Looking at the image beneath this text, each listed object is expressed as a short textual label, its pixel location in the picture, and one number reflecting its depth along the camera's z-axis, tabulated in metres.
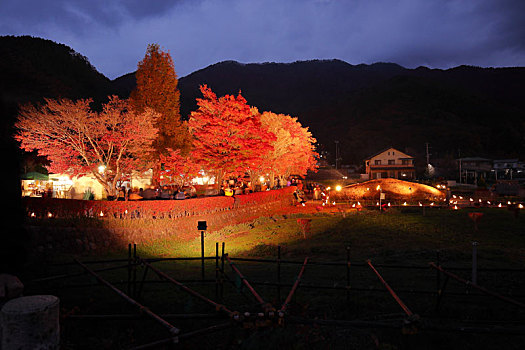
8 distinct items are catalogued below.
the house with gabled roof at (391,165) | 62.09
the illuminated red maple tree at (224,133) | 23.11
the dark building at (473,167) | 62.89
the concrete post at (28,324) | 3.28
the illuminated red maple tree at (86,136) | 16.84
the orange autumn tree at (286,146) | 32.47
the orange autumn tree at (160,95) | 26.97
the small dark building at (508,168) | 61.83
